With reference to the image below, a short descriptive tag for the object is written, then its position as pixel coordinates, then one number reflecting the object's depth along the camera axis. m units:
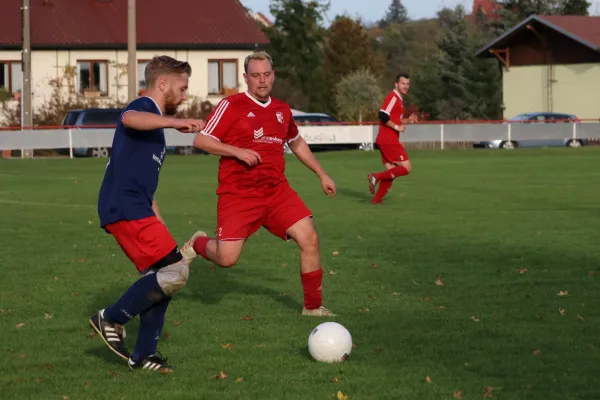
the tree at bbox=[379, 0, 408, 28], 193.07
